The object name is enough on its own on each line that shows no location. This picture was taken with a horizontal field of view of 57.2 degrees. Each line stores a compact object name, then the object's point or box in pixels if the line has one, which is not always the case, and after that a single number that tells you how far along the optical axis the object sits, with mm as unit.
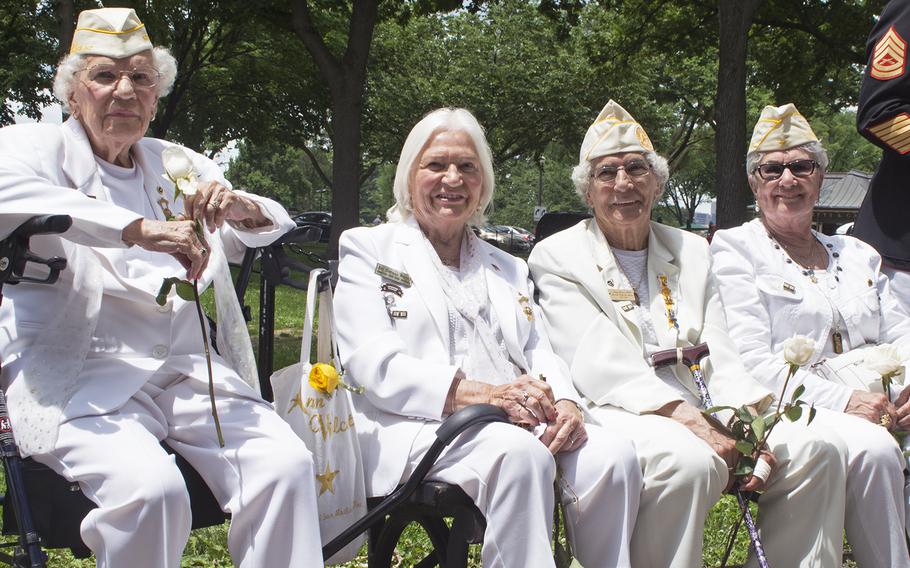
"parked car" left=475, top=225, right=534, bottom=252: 42906
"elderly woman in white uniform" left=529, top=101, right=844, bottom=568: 2686
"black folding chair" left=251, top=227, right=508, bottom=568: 2479
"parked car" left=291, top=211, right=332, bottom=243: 38631
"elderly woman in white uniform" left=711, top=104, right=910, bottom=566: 3301
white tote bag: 2551
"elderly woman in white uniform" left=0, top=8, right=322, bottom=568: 2197
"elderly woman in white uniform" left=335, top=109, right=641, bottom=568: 2471
